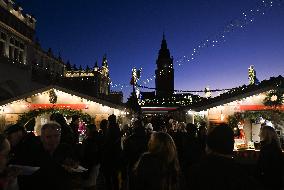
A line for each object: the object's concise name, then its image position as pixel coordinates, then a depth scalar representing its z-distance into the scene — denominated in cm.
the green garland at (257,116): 930
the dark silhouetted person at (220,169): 187
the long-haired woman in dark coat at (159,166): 235
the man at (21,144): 243
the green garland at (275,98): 939
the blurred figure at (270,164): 319
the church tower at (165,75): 5984
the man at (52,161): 199
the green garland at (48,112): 1077
